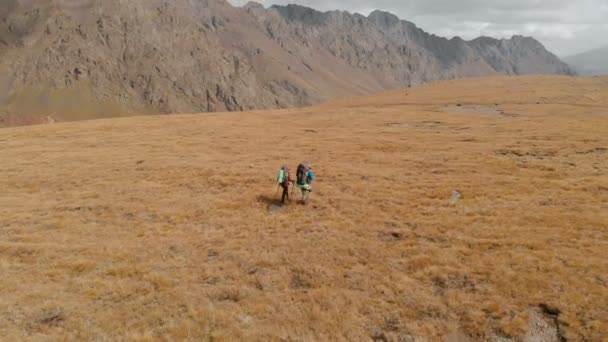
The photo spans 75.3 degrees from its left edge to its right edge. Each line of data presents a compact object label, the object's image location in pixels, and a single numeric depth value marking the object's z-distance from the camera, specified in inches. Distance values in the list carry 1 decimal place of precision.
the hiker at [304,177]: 929.5
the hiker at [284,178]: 923.4
